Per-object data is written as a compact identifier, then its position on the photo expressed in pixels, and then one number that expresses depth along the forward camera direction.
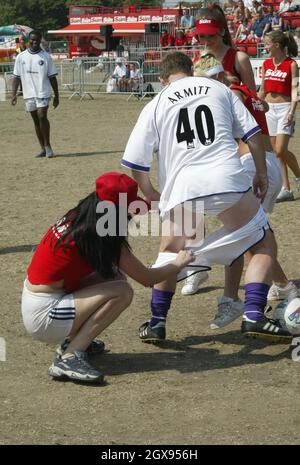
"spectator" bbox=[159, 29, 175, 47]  28.02
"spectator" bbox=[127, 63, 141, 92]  25.77
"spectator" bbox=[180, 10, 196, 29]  31.43
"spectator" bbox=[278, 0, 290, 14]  27.83
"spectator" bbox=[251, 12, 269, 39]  26.45
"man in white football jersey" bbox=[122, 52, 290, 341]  5.21
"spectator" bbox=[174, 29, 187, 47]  27.39
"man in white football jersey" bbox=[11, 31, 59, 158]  14.48
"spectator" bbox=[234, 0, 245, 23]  29.31
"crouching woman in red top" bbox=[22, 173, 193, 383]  4.87
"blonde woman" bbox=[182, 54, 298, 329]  5.89
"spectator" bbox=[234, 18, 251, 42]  26.95
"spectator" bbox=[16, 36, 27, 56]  29.48
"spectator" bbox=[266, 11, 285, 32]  26.22
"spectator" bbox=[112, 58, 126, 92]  26.76
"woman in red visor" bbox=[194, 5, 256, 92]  6.09
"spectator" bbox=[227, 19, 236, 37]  28.48
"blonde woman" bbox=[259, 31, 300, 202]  10.14
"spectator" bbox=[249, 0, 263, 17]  28.33
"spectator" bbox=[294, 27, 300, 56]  23.30
